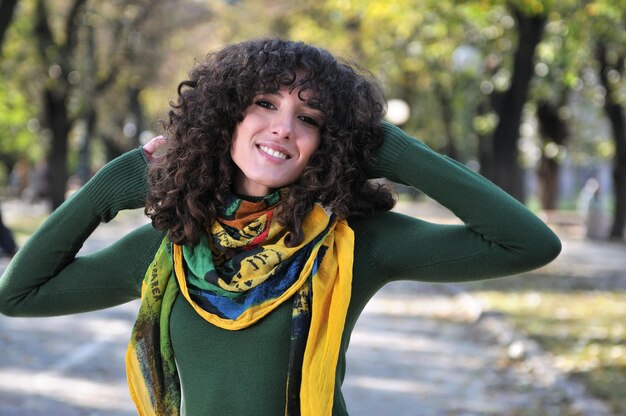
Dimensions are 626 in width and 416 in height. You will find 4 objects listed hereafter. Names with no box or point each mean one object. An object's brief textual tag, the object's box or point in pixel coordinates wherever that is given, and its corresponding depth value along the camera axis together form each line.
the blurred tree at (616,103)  22.67
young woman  2.64
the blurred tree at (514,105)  17.22
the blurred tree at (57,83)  26.44
